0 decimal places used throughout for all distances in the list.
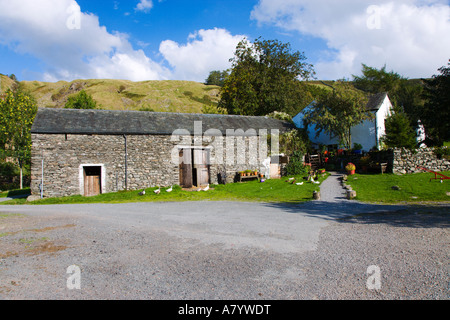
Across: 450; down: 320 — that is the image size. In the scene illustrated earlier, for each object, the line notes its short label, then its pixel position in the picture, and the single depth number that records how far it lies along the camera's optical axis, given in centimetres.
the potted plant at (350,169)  2043
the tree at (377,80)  4938
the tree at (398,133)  2436
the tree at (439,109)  2456
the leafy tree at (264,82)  3478
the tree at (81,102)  4019
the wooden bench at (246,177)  2096
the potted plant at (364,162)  2077
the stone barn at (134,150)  1744
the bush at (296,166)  2244
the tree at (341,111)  2409
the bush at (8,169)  2767
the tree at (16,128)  2681
